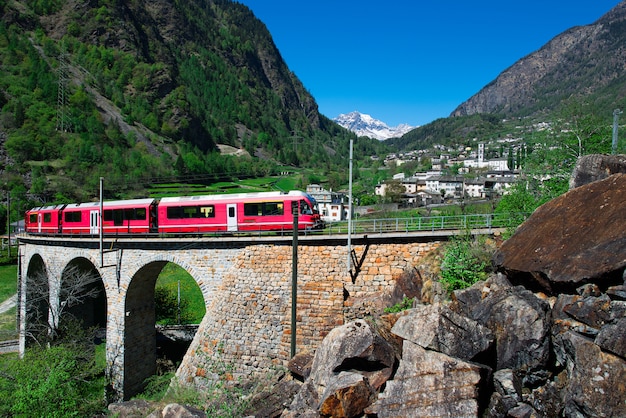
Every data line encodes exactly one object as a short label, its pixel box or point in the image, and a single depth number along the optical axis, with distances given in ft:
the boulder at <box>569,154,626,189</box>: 37.82
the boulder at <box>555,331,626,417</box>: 24.00
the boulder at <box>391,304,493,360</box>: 30.32
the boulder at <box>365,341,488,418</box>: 28.19
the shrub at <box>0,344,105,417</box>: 53.11
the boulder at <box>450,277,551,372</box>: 28.96
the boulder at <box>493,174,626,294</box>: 28.53
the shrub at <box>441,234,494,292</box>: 41.19
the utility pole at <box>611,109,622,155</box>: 48.65
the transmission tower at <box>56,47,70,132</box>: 301.84
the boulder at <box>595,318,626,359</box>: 24.34
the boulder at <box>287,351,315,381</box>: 42.09
